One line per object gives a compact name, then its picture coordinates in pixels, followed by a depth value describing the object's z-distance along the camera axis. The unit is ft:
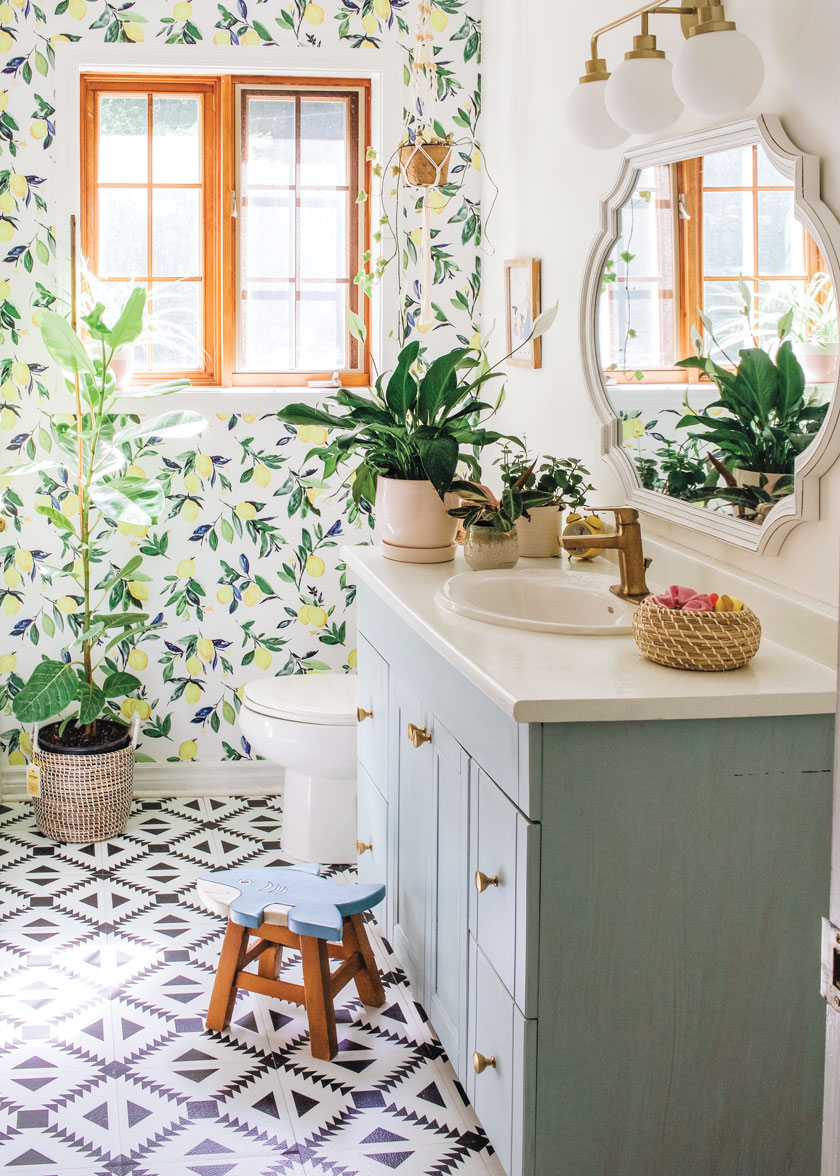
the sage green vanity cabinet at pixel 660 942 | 5.61
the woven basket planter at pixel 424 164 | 11.27
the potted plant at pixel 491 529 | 8.44
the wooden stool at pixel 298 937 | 7.80
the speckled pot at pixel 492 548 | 8.45
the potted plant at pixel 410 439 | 8.76
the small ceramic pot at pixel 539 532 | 8.94
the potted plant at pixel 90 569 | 10.94
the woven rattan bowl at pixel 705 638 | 5.83
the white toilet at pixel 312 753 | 10.50
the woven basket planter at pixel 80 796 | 11.28
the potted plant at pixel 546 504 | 8.83
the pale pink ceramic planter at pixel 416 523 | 8.89
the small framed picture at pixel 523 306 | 10.30
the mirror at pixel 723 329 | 6.18
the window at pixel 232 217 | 11.99
